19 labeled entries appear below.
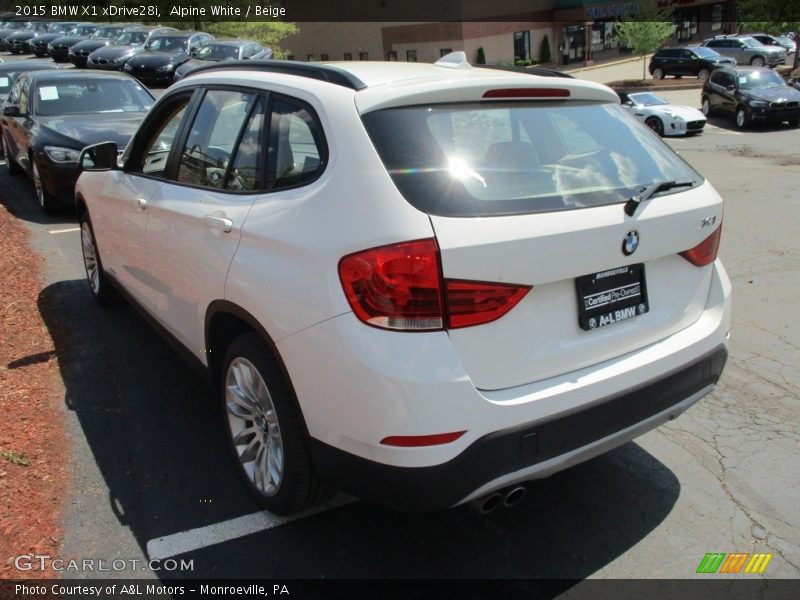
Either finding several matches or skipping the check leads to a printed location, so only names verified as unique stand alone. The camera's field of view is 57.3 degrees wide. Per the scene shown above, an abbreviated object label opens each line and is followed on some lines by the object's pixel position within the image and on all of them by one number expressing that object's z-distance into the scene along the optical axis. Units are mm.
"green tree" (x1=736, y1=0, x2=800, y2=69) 33562
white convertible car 20500
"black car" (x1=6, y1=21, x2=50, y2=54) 42869
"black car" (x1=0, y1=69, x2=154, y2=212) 8922
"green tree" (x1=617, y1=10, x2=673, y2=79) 37156
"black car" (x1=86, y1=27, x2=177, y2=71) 27094
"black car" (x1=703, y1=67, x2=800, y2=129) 21344
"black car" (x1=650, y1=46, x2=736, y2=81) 35750
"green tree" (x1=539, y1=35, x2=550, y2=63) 48125
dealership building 42969
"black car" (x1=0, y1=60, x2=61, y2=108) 15070
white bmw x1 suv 2451
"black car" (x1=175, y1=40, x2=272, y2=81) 22781
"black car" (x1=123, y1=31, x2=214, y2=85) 23984
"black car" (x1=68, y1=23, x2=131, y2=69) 31703
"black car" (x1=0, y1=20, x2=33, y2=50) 44625
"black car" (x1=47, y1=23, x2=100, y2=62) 35594
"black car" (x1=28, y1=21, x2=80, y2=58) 39562
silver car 39406
